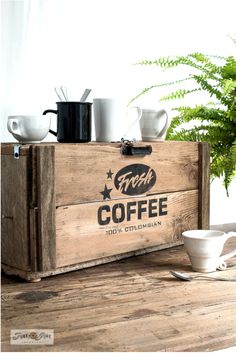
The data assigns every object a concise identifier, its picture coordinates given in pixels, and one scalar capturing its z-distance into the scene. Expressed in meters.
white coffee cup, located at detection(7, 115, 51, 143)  2.02
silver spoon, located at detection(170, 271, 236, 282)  1.99
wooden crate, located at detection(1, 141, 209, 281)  1.96
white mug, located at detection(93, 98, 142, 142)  2.16
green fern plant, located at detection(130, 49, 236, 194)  2.42
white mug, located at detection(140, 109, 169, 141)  2.28
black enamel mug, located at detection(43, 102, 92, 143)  2.07
